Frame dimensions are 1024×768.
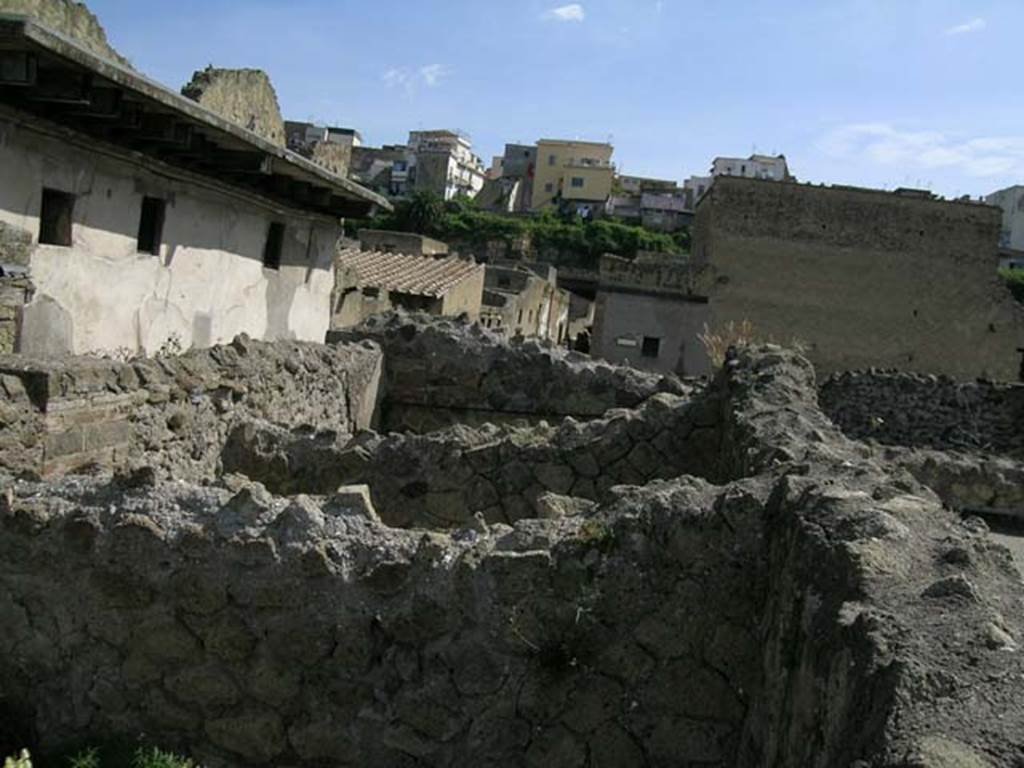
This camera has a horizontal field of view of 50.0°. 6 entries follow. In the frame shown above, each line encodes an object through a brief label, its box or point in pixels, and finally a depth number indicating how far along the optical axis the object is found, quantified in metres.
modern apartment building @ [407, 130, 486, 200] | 95.50
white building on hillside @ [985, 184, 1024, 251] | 84.06
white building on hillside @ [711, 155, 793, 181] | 88.10
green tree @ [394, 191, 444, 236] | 67.06
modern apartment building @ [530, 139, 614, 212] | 91.12
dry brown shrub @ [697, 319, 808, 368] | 19.76
